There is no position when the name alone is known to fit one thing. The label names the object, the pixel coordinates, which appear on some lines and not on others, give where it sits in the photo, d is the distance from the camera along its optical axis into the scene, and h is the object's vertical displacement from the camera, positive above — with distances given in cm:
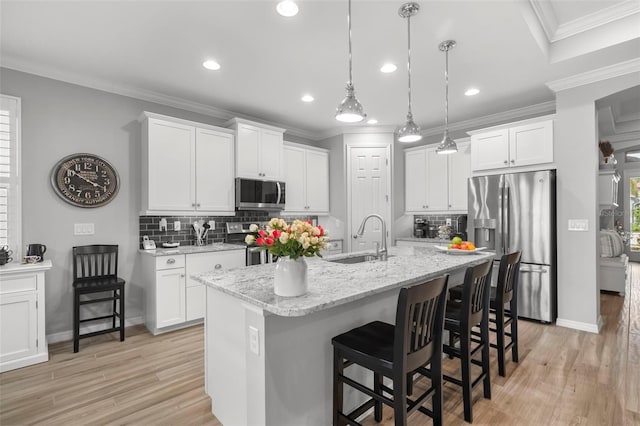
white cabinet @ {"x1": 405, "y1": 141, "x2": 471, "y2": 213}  502 +56
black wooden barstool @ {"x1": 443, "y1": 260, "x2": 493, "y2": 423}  205 -74
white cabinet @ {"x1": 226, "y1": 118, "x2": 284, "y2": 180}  440 +92
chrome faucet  285 -35
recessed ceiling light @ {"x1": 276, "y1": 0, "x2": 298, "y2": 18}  232 +152
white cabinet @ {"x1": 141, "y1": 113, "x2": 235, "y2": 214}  370 +59
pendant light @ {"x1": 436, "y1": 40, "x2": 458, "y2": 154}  286 +71
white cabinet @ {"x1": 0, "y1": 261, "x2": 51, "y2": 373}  271 -87
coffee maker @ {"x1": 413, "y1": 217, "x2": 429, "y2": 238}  555 -25
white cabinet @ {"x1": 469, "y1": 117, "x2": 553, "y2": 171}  389 +87
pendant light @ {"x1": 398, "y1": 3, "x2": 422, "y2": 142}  266 +73
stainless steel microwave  439 +28
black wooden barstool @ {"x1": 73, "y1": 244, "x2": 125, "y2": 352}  310 -67
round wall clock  338 +39
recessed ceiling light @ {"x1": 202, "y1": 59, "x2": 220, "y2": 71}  320 +151
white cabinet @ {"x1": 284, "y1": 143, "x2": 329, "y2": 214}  521 +59
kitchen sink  298 -43
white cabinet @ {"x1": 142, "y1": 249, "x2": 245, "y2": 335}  350 -84
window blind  308 +40
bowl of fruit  316 -35
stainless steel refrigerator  375 -19
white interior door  550 +48
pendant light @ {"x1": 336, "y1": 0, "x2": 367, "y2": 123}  217 +72
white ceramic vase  162 -32
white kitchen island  162 -69
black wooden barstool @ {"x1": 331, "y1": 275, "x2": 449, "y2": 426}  154 -71
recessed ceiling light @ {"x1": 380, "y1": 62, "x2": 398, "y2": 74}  327 +151
